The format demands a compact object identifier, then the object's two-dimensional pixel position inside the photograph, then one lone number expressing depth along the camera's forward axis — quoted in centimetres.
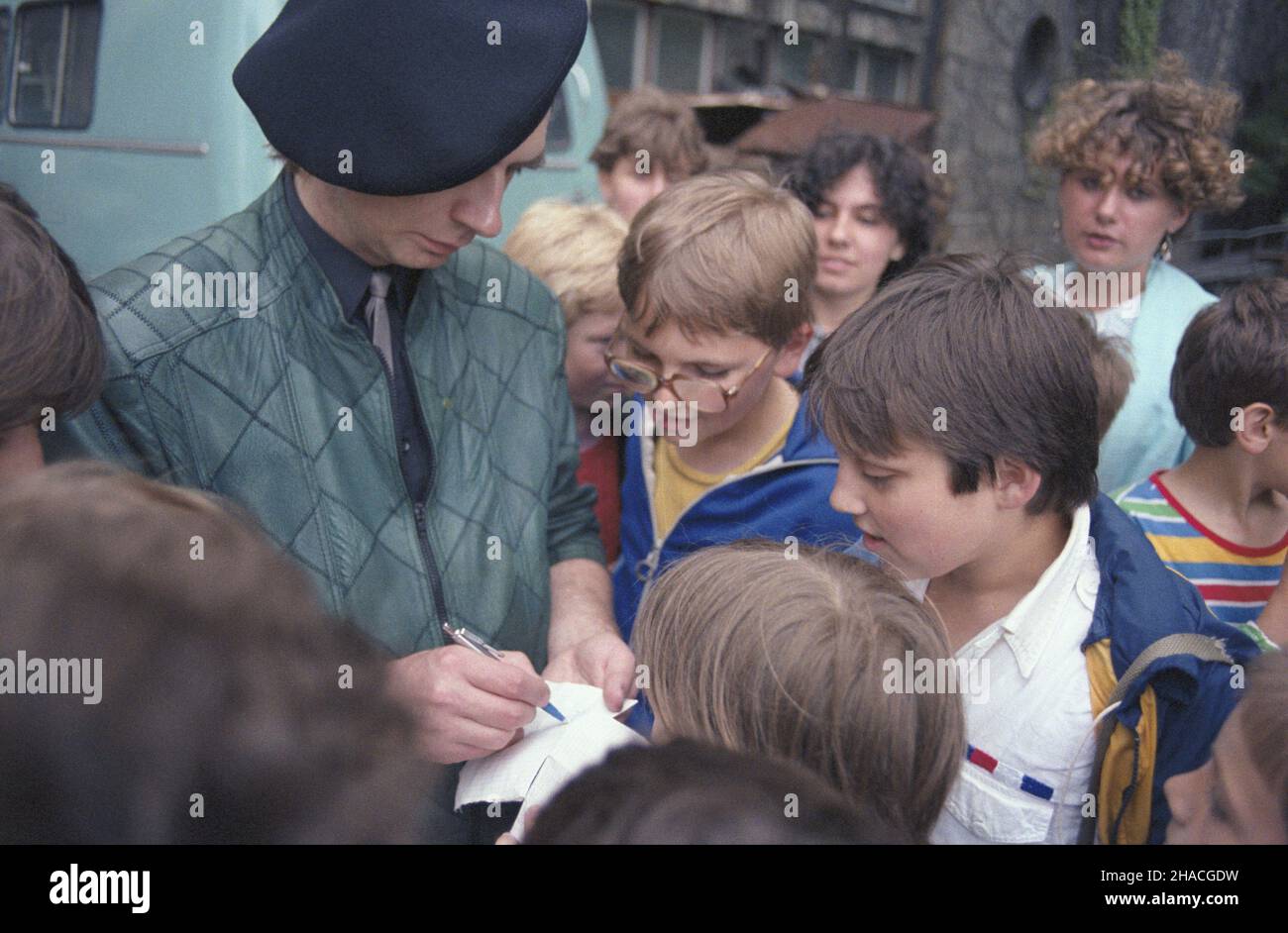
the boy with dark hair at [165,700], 70
